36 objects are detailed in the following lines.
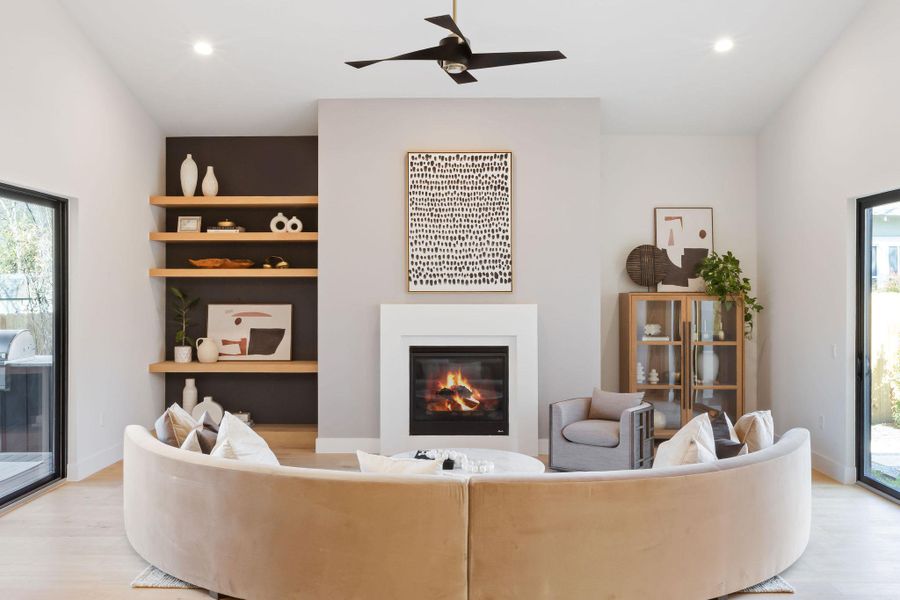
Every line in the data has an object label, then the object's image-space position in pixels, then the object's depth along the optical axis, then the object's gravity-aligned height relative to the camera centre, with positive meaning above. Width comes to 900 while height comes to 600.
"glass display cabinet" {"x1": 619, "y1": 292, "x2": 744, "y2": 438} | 5.89 -0.50
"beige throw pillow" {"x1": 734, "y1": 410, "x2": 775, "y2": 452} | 3.33 -0.67
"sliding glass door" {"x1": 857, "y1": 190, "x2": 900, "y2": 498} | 4.48 -0.30
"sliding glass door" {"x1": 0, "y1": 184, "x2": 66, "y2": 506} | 4.31 -0.29
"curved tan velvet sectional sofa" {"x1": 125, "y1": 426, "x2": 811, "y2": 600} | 2.56 -0.92
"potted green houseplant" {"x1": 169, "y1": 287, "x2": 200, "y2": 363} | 6.04 -0.22
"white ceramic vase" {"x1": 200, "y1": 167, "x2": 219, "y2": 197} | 6.01 +1.02
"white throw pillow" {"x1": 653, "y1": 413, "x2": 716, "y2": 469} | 2.91 -0.66
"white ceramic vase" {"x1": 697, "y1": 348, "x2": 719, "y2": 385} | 5.92 -0.55
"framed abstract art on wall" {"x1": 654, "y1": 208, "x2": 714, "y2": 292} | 6.23 +0.51
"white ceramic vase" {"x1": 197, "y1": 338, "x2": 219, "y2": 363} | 5.97 -0.47
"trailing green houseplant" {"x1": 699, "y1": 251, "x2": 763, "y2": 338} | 5.86 +0.15
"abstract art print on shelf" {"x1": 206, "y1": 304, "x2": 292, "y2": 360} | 6.21 -0.30
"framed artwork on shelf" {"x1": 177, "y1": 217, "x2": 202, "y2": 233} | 6.08 +0.67
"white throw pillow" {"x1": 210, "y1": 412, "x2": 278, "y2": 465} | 3.00 -0.66
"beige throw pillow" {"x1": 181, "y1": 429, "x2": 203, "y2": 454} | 3.19 -0.69
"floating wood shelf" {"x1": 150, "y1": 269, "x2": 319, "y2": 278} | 5.83 +0.22
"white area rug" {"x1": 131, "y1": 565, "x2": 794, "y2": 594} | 2.96 -1.28
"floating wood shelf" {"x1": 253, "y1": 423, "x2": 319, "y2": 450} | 5.94 -1.23
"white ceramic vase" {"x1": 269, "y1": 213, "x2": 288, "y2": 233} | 6.02 +0.69
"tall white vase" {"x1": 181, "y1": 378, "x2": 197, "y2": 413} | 6.04 -0.87
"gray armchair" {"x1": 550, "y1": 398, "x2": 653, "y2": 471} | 4.63 -1.00
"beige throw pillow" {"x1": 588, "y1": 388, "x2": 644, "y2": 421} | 4.99 -0.79
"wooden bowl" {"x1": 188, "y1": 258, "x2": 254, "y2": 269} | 5.97 +0.31
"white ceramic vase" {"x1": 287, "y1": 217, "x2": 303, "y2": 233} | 6.00 +0.66
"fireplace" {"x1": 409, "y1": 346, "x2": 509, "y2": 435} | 5.58 -0.77
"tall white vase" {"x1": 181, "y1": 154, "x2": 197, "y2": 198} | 6.00 +1.08
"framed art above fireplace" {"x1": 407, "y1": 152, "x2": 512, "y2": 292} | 5.60 +0.65
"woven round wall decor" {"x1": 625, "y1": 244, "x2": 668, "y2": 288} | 6.12 +0.30
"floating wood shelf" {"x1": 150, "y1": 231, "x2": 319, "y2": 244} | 5.84 +0.54
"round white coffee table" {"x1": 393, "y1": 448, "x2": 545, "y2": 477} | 3.96 -1.00
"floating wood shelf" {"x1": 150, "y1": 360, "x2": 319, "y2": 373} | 5.82 -0.60
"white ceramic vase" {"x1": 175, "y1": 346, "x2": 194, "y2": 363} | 6.02 -0.49
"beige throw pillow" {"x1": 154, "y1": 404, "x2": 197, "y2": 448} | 3.38 -0.66
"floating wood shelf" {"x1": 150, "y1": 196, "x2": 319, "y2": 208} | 5.89 +0.85
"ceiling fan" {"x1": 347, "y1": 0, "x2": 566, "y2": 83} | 3.16 +1.16
